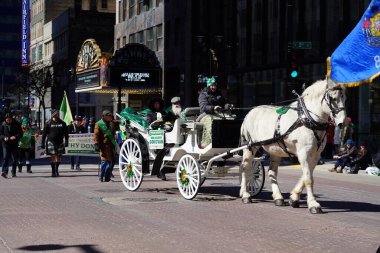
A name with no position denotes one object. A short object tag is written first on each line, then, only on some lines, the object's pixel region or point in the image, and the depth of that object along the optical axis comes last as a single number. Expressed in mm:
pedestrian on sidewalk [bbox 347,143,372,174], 21155
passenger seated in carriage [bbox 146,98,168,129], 14718
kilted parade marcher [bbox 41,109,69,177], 19484
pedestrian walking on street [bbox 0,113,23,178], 19281
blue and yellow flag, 10289
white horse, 11102
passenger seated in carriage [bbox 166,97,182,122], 14164
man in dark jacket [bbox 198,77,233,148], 13023
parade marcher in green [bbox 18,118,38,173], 21109
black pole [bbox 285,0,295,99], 22905
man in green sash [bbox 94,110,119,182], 17234
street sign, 23548
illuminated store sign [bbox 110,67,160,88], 35844
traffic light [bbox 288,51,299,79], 23156
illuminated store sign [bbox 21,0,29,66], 92025
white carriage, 12984
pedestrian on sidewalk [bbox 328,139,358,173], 21469
